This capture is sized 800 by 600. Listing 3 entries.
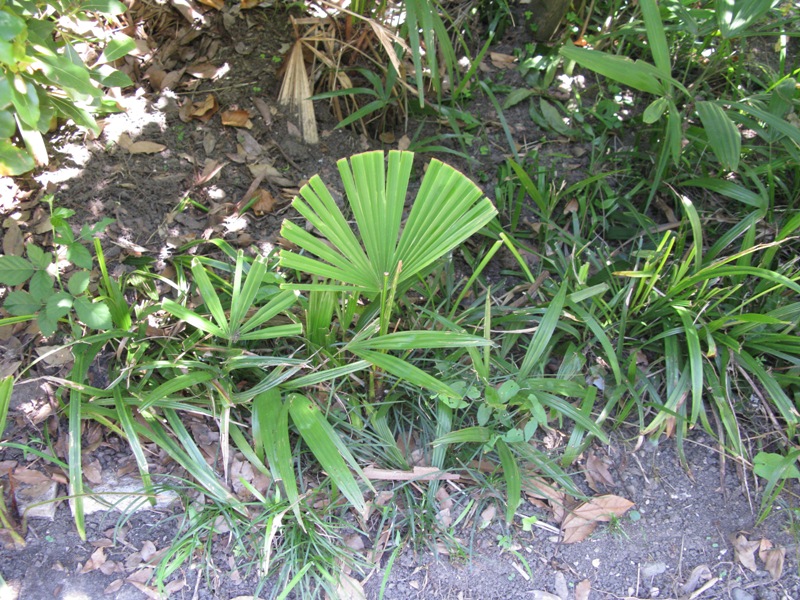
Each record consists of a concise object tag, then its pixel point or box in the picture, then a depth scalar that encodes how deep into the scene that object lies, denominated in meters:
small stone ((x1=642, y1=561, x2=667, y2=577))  2.00
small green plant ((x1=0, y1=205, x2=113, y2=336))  1.80
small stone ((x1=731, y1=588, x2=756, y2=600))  1.99
